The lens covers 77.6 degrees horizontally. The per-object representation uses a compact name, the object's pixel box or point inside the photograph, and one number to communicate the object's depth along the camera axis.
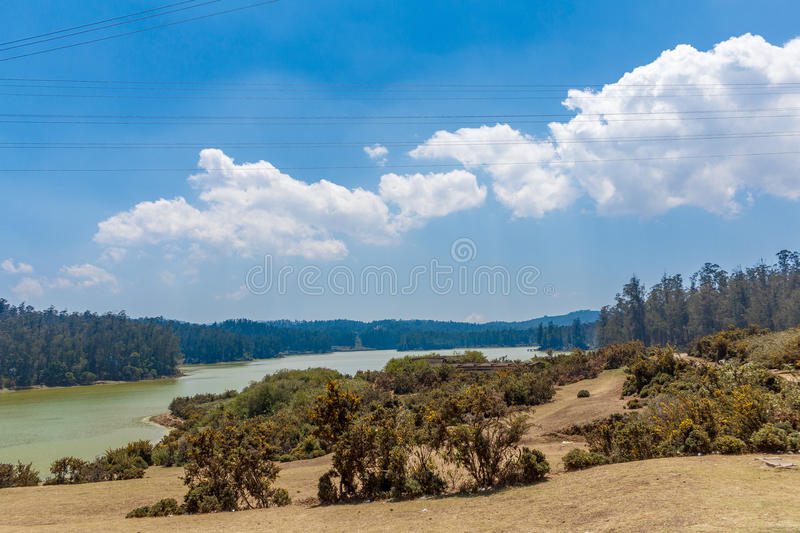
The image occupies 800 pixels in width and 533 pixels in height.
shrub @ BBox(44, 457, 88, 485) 19.55
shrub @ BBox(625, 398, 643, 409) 22.62
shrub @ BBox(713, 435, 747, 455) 11.60
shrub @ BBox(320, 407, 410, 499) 12.71
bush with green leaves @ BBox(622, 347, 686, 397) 26.36
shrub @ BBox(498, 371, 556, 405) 29.14
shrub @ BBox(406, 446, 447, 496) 12.35
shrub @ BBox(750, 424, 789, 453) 11.20
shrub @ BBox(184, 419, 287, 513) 13.11
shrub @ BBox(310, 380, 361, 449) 13.83
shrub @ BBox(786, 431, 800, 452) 11.09
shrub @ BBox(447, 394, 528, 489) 12.24
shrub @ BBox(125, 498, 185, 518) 12.83
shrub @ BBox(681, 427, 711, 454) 12.04
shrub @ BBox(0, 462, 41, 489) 18.94
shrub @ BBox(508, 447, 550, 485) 12.09
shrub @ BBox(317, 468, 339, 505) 12.97
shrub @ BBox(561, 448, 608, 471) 12.89
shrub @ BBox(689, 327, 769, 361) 31.17
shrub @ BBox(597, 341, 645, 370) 38.52
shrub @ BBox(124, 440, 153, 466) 25.34
